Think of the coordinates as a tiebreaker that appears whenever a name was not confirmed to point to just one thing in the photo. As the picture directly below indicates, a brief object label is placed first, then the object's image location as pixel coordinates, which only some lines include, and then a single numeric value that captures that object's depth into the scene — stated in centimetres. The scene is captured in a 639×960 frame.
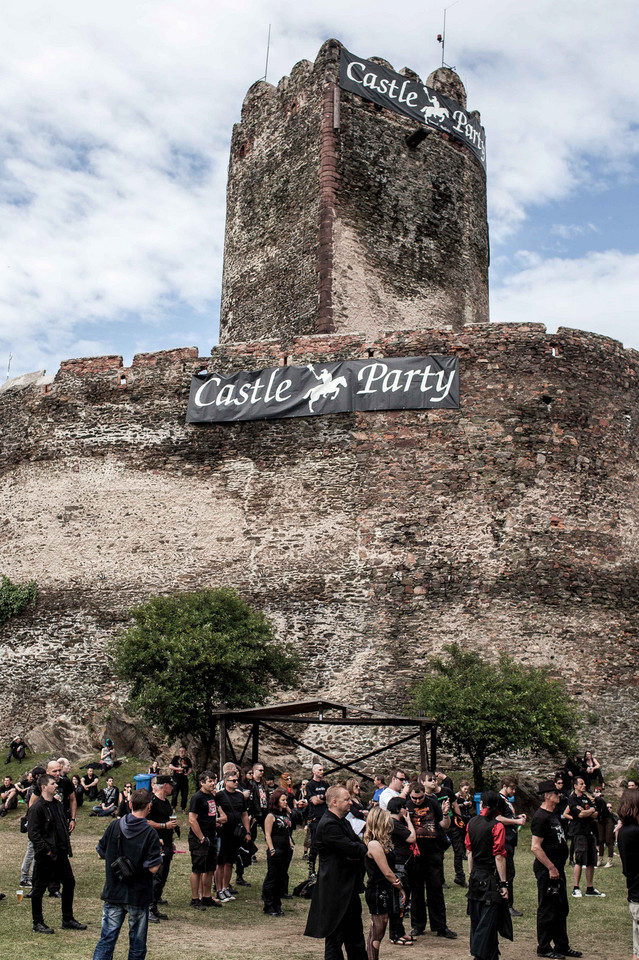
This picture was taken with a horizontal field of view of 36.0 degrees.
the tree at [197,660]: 1872
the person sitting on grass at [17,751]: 2114
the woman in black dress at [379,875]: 786
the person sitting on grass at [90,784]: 1772
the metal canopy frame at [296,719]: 1541
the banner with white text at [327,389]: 2195
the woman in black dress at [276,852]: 1049
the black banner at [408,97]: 2708
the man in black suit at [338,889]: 737
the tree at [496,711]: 1777
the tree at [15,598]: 2359
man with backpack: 742
